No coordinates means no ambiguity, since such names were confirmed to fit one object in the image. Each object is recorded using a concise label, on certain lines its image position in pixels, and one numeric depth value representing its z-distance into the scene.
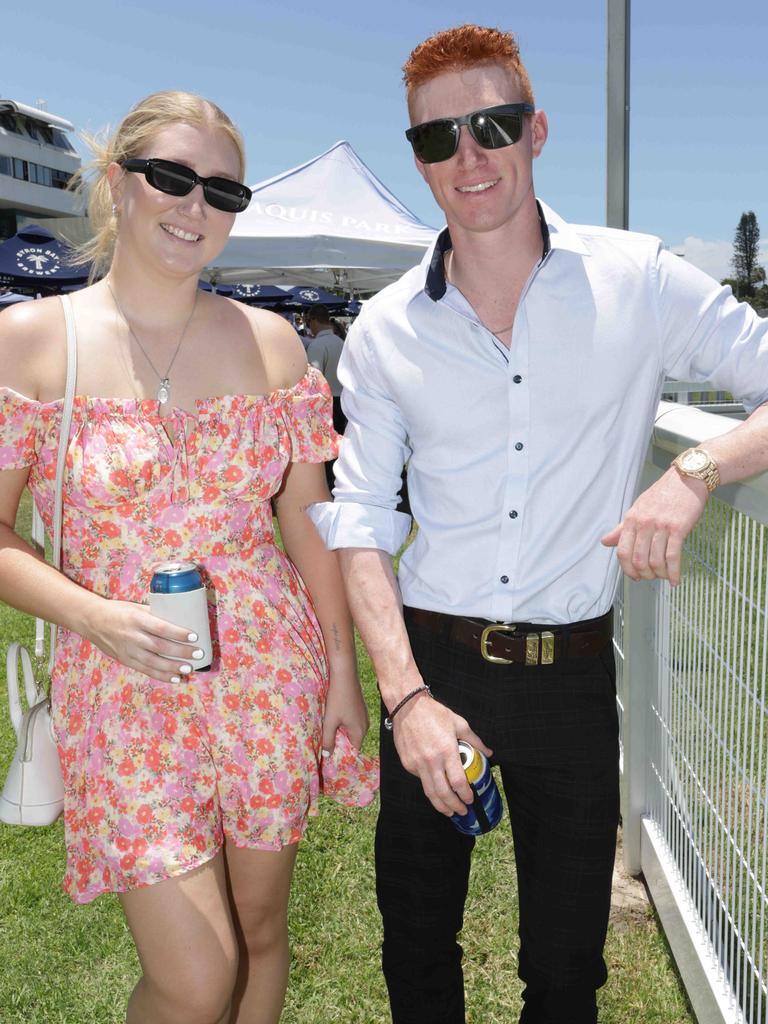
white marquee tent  8.84
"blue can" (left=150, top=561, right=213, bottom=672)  1.75
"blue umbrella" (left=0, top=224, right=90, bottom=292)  13.23
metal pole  2.98
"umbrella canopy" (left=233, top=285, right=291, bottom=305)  25.61
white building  77.94
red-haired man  1.99
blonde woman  1.92
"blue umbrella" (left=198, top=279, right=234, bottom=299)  25.12
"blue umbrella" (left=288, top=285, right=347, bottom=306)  26.05
